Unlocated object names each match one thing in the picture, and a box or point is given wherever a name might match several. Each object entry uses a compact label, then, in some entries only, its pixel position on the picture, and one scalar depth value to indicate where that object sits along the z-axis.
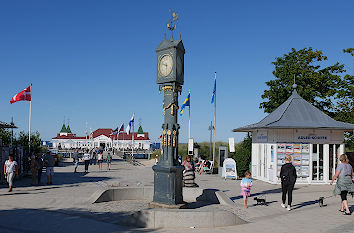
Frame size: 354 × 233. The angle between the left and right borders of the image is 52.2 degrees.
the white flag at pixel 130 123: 44.73
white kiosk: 19.27
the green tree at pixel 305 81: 32.38
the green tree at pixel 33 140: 37.50
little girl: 11.30
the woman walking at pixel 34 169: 17.05
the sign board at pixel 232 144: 24.80
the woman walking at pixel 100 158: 30.34
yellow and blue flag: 34.25
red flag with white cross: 25.08
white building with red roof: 94.18
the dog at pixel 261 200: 11.80
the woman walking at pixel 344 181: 10.46
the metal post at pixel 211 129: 32.03
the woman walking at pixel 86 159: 25.78
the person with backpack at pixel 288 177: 11.02
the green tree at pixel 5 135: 37.96
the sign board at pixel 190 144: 32.19
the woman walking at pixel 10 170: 14.27
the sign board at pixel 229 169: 22.05
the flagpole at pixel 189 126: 36.88
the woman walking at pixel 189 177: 13.27
